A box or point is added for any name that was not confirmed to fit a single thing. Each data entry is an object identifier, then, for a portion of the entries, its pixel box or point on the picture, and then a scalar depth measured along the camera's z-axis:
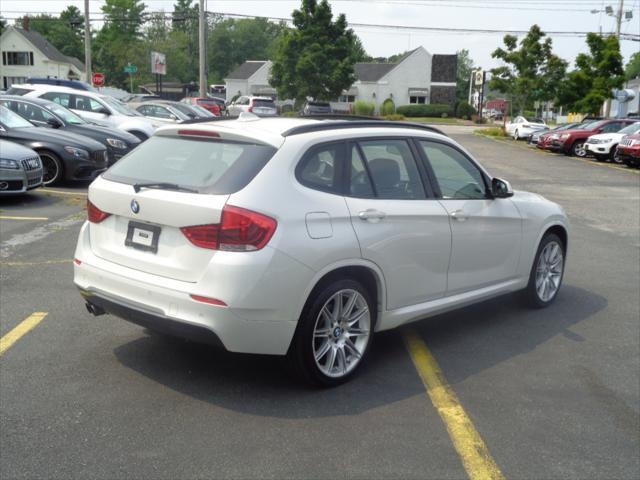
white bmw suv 4.15
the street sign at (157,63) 49.78
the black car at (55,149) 13.25
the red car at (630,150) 24.95
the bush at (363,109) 65.00
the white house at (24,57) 77.56
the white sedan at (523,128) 41.72
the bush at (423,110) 75.62
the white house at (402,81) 80.94
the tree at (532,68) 45.28
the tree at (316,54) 62.94
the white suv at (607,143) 28.00
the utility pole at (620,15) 48.88
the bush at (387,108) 71.31
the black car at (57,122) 15.22
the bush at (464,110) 79.69
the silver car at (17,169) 11.16
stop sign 38.22
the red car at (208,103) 38.84
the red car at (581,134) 30.89
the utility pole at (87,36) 36.38
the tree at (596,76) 42.16
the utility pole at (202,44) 38.31
